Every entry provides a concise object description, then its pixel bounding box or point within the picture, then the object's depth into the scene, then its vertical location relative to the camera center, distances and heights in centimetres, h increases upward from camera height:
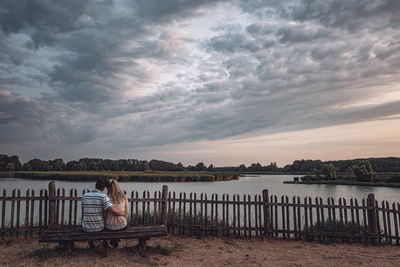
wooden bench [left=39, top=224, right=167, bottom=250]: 602 -159
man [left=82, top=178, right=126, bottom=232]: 602 -95
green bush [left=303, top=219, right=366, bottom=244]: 862 -226
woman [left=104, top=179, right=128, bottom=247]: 623 -90
